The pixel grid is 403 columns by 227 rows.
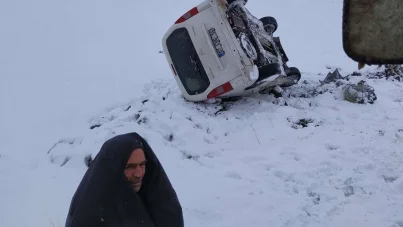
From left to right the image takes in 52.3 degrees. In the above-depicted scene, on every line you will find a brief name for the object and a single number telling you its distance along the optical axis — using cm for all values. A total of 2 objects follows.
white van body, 683
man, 262
